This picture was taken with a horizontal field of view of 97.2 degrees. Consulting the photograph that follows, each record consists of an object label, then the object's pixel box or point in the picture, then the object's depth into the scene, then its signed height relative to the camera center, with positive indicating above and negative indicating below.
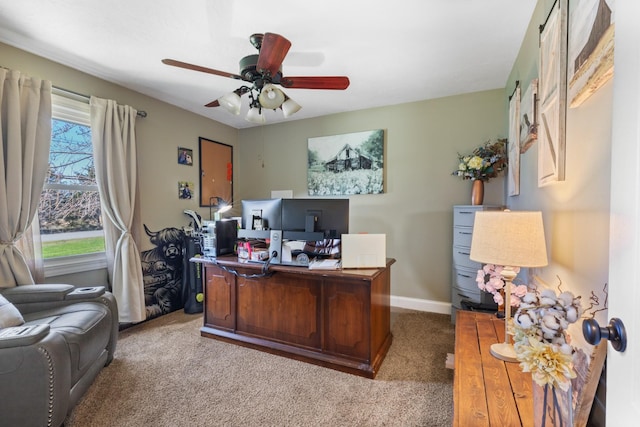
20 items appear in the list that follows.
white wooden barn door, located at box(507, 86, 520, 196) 2.31 +0.56
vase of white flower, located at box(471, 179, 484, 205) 2.97 +0.18
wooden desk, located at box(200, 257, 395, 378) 2.17 -0.89
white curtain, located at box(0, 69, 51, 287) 2.17 +0.34
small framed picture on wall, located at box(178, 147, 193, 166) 3.71 +0.68
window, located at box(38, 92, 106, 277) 2.59 +0.07
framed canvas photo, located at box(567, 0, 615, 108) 0.88 +0.57
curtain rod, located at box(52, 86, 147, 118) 2.56 +1.06
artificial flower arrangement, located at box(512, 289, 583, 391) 0.68 -0.34
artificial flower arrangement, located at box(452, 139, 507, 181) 2.92 +0.49
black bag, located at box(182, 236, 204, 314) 3.44 -0.93
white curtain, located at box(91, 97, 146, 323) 2.80 +0.14
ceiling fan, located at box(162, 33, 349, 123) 1.86 +0.94
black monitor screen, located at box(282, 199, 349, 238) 2.50 -0.07
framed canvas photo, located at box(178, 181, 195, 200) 3.71 +0.23
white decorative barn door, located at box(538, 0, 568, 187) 1.28 +0.56
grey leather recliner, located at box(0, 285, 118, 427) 1.43 -0.83
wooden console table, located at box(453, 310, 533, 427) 0.94 -0.70
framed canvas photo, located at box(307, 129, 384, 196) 3.72 +0.61
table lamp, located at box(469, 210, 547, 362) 1.27 -0.16
